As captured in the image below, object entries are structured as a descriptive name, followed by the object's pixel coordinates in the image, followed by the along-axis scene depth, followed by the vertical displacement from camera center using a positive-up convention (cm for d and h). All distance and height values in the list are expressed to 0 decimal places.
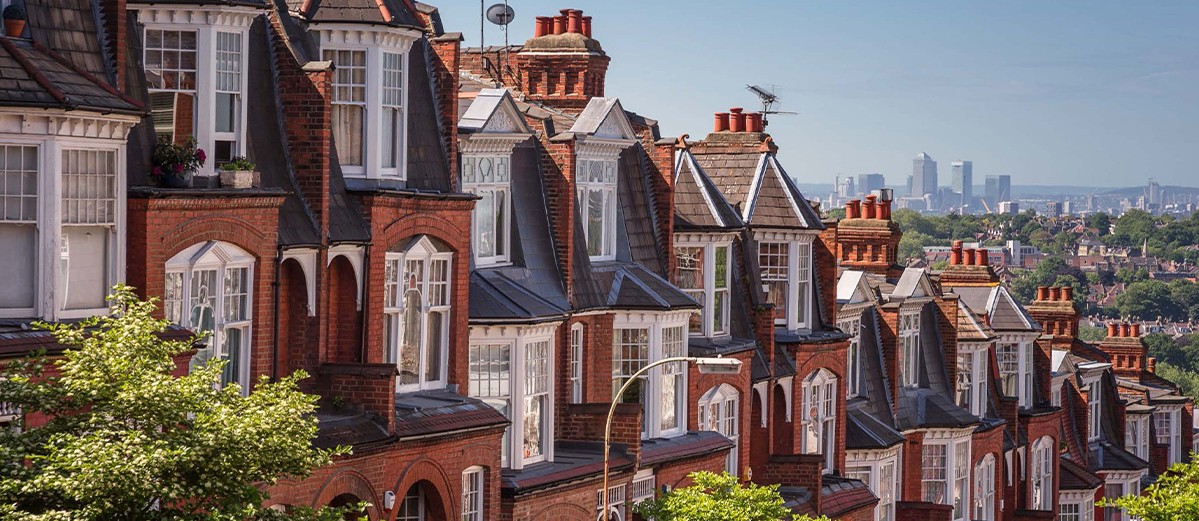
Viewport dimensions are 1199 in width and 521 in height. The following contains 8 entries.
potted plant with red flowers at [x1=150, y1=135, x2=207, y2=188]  2753 +79
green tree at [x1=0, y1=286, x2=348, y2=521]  2061 -199
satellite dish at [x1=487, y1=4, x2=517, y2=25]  4844 +479
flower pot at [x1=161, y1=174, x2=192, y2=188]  2753 +59
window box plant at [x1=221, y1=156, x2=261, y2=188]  2856 +71
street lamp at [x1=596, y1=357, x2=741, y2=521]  3165 -190
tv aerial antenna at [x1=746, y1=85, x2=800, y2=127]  5856 +375
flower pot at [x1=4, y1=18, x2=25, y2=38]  2484 +220
